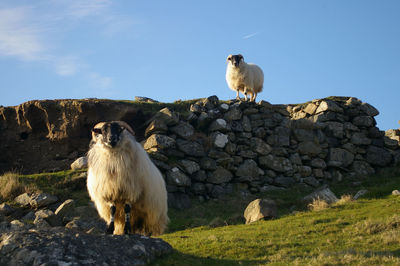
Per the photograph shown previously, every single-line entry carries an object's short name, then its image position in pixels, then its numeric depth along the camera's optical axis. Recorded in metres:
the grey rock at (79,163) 17.95
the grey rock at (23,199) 15.40
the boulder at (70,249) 6.89
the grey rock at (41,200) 15.27
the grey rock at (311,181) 21.34
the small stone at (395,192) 15.82
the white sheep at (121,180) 8.97
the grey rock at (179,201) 17.75
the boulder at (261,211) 13.95
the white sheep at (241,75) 21.88
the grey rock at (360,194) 16.49
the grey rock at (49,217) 13.49
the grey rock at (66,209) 14.57
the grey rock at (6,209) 14.68
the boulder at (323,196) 15.91
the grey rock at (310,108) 24.42
